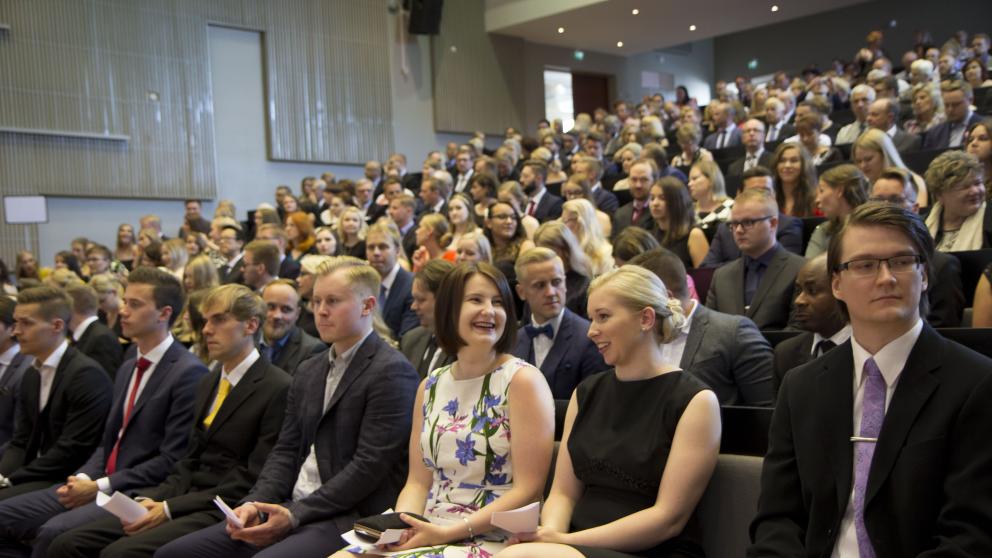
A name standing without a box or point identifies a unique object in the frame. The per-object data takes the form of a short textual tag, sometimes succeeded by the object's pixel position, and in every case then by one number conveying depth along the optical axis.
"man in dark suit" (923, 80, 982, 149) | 6.07
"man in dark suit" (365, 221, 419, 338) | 4.94
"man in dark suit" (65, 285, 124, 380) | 4.91
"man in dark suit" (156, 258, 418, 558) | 2.82
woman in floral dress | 2.41
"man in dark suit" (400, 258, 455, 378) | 3.63
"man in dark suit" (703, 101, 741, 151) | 8.99
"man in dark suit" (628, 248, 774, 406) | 3.04
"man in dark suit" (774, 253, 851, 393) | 2.81
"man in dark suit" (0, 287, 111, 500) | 3.87
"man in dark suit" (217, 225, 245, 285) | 6.72
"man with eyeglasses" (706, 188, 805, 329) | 3.65
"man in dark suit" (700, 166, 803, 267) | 4.46
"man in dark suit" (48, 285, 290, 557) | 3.07
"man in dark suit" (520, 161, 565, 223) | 7.30
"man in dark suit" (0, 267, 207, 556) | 3.46
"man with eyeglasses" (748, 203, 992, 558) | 1.64
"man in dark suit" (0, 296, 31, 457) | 4.47
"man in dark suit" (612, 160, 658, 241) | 5.90
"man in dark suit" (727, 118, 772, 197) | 6.86
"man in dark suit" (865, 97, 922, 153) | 6.21
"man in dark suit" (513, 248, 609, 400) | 3.27
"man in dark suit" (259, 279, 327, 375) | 4.05
